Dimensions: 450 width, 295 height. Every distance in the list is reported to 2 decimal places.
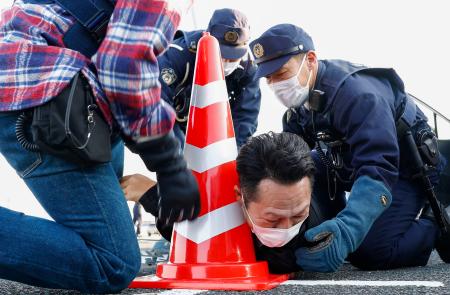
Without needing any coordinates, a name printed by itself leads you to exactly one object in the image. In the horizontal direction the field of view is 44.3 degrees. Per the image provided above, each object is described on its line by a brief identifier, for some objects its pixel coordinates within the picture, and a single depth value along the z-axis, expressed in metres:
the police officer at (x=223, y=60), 3.14
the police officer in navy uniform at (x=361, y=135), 2.12
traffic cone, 1.83
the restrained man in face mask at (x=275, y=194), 1.81
